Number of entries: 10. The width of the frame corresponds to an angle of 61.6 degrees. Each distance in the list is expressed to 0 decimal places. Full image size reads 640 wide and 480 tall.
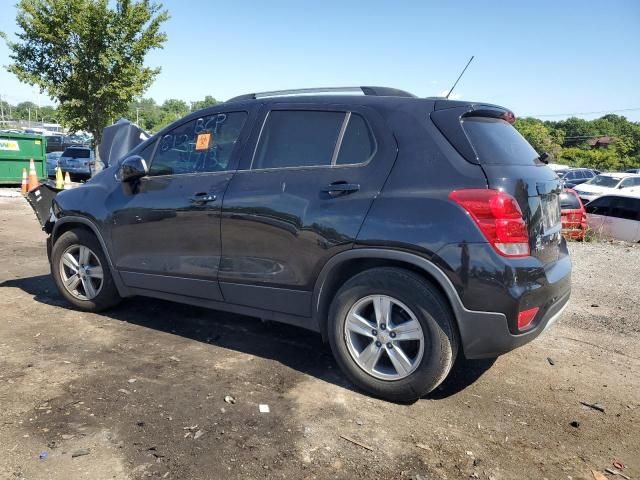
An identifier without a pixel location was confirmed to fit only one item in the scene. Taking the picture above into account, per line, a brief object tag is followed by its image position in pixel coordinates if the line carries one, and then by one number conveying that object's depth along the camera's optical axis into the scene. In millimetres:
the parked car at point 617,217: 13094
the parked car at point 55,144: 29156
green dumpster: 15391
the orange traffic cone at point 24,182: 13630
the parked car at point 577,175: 32225
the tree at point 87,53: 17203
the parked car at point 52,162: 21125
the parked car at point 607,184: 22016
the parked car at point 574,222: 10672
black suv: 3029
